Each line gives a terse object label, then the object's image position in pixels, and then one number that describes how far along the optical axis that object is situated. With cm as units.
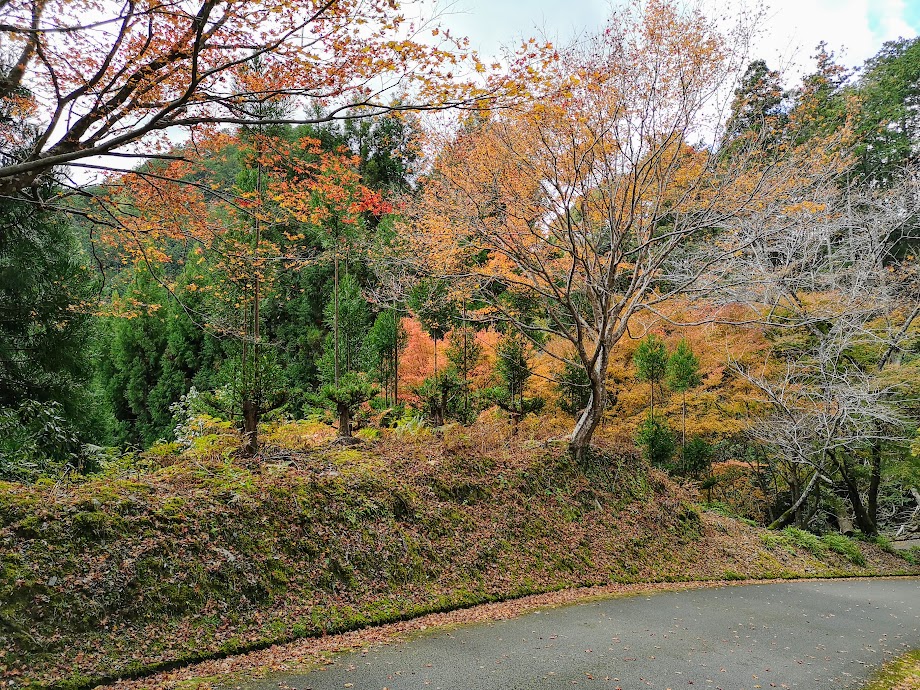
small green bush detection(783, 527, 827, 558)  1362
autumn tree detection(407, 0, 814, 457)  875
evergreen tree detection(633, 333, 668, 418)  1494
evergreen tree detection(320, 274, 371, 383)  1923
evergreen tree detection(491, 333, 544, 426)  1387
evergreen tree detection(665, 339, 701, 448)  1526
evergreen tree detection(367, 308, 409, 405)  1784
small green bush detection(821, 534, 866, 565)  1400
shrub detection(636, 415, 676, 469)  1482
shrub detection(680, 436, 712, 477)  1602
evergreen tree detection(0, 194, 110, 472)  862
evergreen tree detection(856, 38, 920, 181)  2080
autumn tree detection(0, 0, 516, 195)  404
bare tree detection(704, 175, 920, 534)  1350
